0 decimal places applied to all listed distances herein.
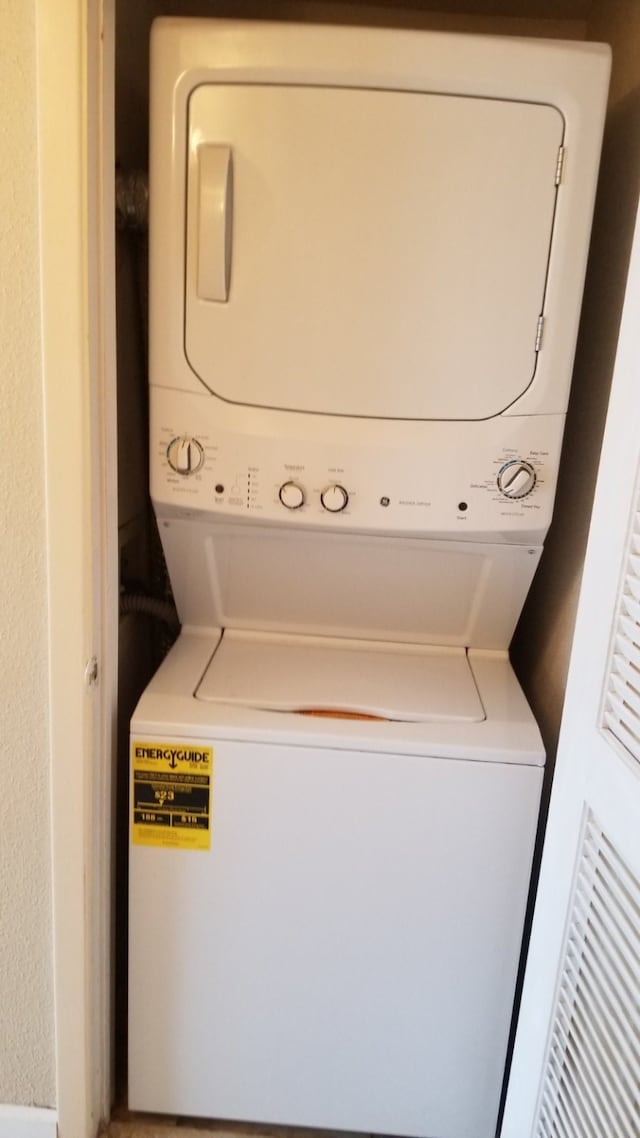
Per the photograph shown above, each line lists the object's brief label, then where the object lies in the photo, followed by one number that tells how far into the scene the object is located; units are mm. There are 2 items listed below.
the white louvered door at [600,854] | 915
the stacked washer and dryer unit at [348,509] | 1155
